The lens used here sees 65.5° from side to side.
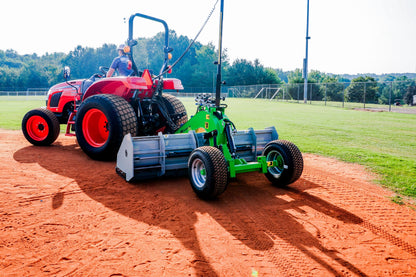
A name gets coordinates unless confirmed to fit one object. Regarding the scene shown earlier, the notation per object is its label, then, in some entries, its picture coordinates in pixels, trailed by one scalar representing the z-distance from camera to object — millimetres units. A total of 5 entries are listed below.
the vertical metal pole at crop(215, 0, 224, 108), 5250
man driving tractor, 6984
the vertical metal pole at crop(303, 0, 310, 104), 34281
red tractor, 6102
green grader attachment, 4547
